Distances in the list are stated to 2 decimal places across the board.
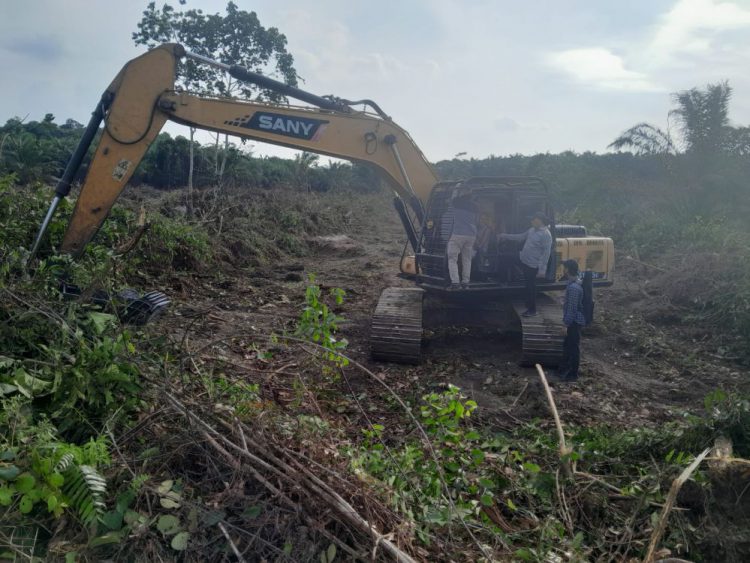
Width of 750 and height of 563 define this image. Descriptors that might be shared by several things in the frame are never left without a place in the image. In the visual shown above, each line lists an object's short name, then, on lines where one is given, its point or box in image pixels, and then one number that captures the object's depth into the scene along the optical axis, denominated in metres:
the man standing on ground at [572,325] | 6.61
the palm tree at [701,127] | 17.83
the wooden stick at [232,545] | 2.52
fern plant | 2.67
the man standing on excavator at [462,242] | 7.27
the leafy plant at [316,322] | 4.24
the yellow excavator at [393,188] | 6.18
